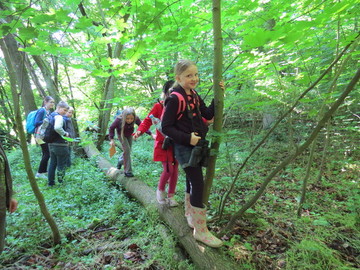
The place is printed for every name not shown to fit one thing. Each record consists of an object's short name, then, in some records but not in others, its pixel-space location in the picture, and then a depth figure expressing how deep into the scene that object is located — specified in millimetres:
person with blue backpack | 5230
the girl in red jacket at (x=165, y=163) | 3008
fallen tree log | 2047
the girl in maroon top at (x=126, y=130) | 4555
